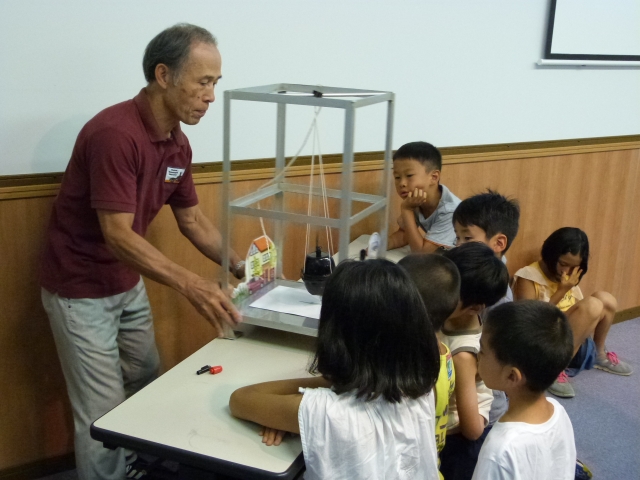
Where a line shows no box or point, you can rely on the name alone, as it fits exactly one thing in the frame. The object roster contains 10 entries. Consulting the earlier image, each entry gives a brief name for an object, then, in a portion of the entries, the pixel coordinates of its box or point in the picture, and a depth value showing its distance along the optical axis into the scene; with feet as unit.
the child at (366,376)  4.12
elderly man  5.60
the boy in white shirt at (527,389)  4.25
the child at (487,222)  7.25
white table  4.23
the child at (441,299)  4.78
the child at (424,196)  8.45
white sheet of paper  5.94
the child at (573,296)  9.50
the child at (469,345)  5.21
